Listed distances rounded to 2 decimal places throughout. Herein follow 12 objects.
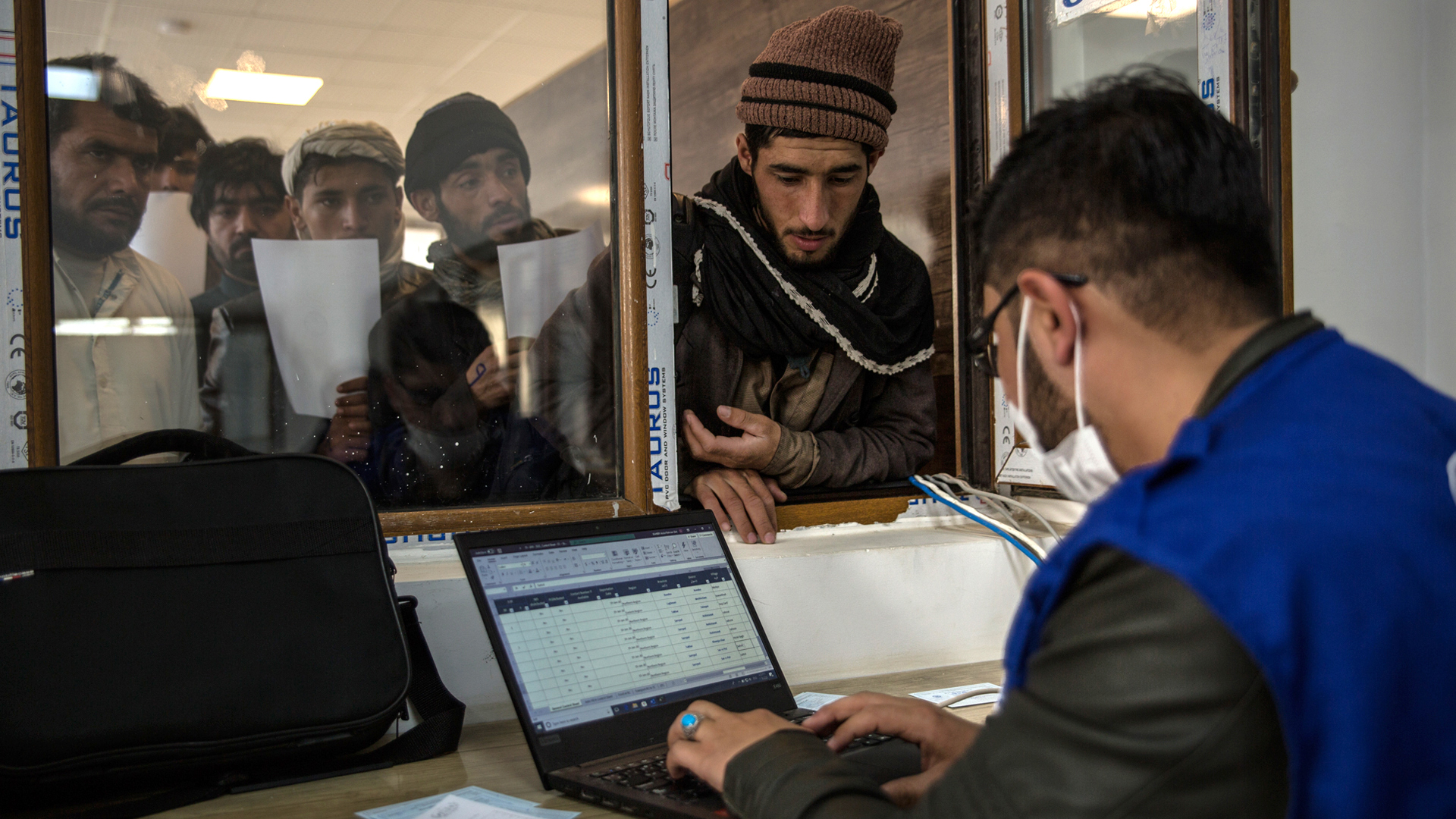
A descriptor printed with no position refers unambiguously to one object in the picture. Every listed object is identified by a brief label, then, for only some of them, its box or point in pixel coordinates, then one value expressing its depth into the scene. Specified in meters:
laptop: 0.92
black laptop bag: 0.85
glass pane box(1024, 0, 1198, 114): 1.60
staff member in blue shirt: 0.49
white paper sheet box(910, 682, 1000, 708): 1.23
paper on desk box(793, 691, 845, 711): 1.22
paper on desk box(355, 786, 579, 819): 0.84
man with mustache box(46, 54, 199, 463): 1.24
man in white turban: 1.48
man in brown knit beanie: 1.68
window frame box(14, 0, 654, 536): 1.39
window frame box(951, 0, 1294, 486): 1.46
